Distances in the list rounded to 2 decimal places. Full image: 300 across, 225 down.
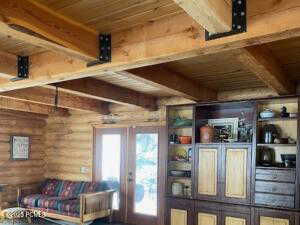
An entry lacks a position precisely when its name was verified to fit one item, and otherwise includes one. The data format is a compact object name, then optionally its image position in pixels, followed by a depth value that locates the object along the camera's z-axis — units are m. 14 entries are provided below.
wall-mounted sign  7.07
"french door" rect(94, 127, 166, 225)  5.93
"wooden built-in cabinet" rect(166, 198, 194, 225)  4.95
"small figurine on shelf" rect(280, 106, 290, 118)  4.37
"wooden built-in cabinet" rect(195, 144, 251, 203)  4.51
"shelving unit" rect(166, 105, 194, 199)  5.24
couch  5.75
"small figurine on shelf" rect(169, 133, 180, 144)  5.35
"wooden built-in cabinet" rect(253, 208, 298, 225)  4.12
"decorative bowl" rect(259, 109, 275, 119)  4.43
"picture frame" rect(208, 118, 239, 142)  4.92
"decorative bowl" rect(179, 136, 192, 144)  5.21
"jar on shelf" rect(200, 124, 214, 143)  4.96
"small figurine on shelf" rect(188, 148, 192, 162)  5.12
